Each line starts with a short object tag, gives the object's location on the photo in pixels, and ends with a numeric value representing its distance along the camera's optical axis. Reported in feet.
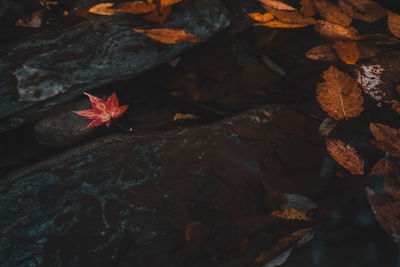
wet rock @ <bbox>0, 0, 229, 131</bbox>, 3.25
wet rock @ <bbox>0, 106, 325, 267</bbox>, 2.96
